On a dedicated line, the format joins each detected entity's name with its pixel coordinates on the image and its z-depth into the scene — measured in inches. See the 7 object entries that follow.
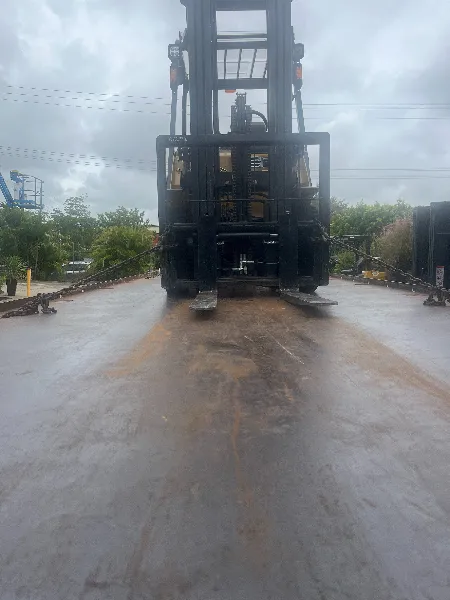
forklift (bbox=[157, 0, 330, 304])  302.8
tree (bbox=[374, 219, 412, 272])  674.2
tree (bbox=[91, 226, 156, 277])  1482.5
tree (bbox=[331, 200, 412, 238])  1428.4
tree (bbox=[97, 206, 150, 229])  2137.1
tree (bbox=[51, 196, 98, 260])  2192.4
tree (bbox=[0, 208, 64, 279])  1402.6
